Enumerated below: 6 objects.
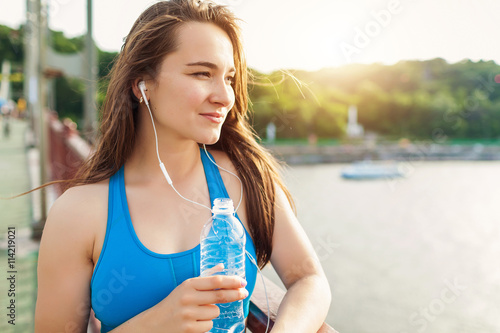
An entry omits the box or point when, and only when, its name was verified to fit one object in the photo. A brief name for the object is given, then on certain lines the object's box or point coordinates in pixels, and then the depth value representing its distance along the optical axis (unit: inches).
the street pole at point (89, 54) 179.3
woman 51.4
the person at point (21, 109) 1431.1
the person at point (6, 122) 769.8
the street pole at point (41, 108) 208.7
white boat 2217.0
